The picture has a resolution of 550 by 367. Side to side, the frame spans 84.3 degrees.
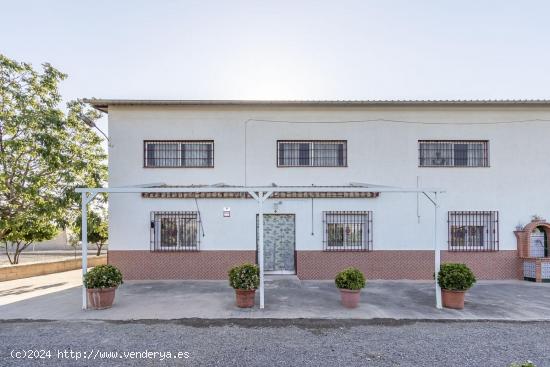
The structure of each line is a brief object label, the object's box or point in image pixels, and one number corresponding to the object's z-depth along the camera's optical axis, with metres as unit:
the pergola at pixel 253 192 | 7.81
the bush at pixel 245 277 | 7.71
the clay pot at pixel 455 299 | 7.75
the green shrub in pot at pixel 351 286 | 7.78
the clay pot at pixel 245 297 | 7.75
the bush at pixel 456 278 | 7.62
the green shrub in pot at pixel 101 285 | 7.67
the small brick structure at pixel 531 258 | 10.77
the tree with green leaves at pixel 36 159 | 10.57
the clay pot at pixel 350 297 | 7.82
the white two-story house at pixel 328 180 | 11.22
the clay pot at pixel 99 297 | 7.69
